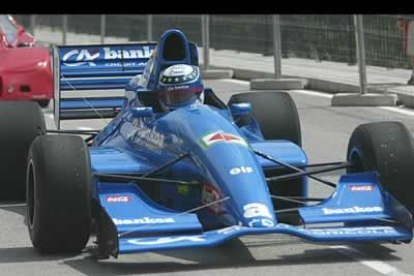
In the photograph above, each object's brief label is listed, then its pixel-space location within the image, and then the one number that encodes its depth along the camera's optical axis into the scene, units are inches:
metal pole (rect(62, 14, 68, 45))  1327.6
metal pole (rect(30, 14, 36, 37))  1450.5
